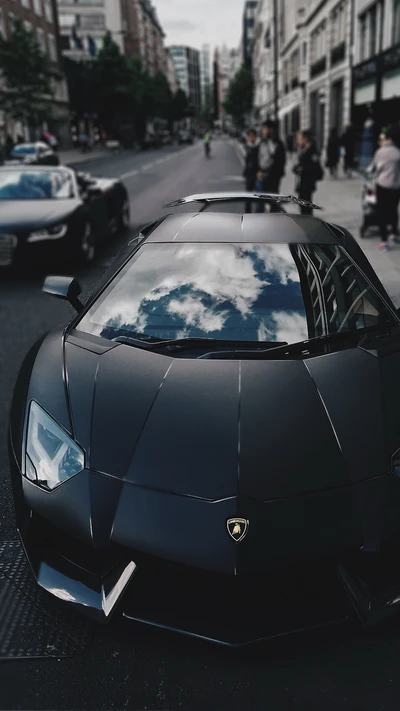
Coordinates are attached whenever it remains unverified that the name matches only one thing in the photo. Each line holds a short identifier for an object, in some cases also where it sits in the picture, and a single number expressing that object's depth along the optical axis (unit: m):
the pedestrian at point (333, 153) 21.09
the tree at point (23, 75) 39.91
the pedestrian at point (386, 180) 9.11
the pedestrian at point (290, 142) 38.75
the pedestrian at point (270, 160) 11.93
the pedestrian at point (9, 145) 35.51
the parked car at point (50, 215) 7.89
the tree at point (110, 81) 69.62
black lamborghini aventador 1.90
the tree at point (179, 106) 141.62
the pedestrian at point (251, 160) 12.92
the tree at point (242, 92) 97.38
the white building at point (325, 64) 29.34
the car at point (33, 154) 23.39
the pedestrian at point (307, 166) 11.59
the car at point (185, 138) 88.56
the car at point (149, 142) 66.65
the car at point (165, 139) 85.61
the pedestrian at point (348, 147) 22.23
